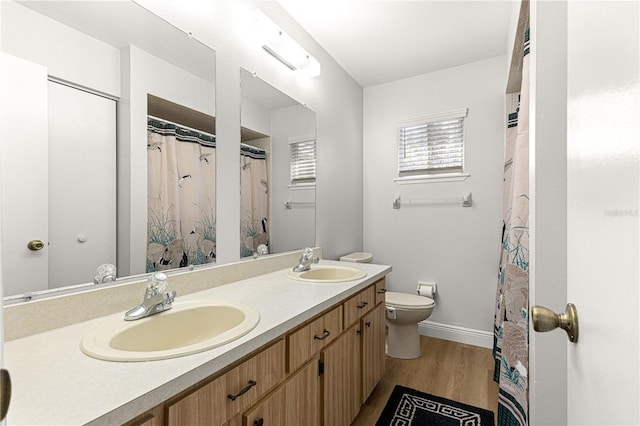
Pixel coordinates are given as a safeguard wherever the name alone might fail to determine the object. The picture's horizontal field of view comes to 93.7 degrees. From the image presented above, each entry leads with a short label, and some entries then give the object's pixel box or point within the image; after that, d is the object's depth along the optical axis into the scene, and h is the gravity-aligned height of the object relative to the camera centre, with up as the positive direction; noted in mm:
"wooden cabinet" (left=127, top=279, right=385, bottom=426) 741 -574
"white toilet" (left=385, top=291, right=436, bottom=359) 2275 -861
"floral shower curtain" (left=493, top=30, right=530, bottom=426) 1133 -332
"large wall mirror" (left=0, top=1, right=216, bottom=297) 900 +243
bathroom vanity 584 -384
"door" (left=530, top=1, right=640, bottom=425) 340 +5
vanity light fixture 1754 +1052
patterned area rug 1664 -1166
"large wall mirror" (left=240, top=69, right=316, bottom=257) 1713 +270
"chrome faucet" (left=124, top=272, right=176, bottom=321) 992 -309
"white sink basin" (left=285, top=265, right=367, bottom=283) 1778 -382
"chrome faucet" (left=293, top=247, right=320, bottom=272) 1823 -311
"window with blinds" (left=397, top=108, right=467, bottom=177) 2715 +633
